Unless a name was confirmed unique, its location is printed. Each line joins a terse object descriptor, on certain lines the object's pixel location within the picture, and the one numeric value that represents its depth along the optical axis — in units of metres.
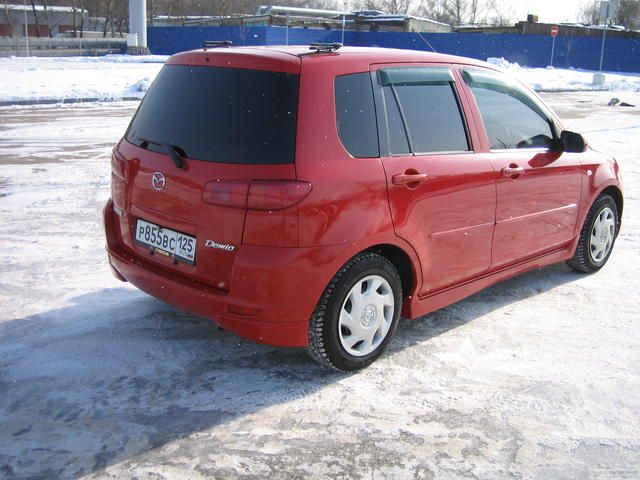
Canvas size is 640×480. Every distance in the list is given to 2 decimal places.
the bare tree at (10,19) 55.76
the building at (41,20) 63.12
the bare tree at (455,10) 84.75
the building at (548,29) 52.83
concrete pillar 40.38
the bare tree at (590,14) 79.81
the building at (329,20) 50.41
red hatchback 3.41
